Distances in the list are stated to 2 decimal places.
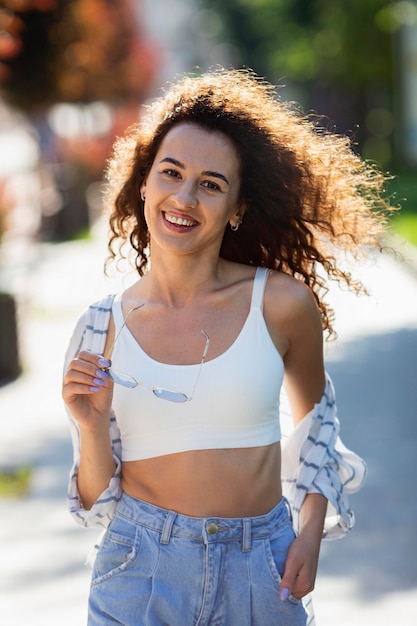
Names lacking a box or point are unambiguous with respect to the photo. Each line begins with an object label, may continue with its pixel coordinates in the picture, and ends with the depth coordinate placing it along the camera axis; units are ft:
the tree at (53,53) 60.59
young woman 9.20
